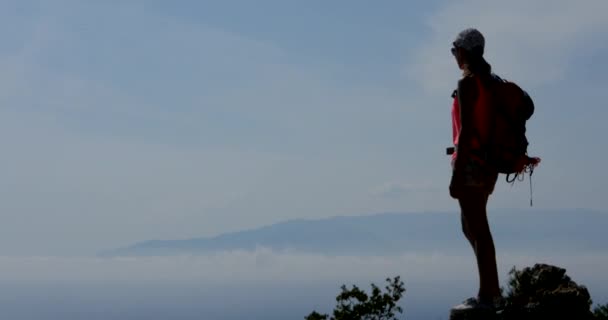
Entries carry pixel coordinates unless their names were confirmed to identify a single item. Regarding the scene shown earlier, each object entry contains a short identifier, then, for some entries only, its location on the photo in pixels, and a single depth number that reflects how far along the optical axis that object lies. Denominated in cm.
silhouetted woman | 1270
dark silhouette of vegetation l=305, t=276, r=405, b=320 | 1741
